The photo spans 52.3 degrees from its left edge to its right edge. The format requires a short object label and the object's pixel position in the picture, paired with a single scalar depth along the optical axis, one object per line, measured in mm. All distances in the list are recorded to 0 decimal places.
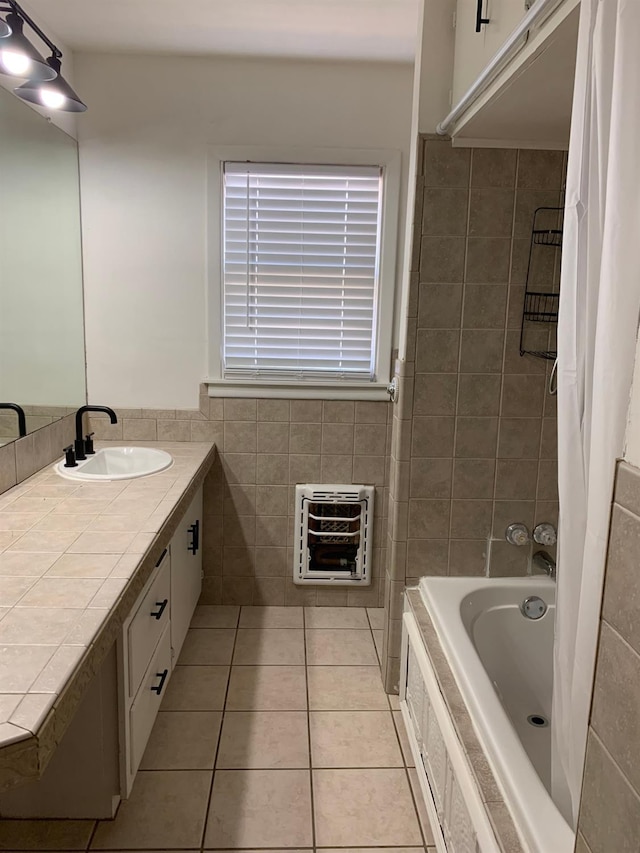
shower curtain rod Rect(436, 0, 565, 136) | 1312
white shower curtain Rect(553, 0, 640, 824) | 1010
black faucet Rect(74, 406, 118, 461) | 2764
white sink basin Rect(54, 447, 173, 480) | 2842
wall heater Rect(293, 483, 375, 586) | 3166
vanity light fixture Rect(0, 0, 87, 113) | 1778
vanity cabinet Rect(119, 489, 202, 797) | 1861
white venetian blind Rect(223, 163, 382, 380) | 2971
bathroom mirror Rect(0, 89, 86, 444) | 2355
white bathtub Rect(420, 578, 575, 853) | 1855
